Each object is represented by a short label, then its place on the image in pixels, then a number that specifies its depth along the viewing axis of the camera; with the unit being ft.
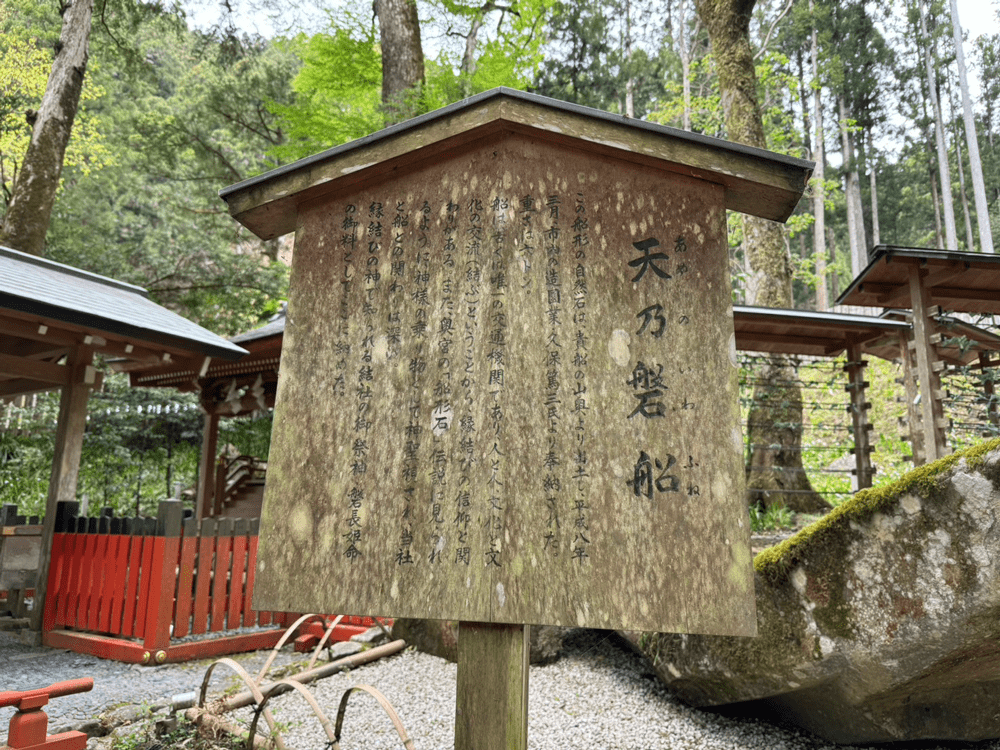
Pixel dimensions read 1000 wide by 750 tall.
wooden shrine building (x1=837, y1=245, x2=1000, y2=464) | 22.31
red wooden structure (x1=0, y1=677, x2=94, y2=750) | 9.95
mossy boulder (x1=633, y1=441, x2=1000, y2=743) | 8.82
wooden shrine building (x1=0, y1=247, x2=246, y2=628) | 19.83
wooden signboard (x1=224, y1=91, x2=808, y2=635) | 6.88
